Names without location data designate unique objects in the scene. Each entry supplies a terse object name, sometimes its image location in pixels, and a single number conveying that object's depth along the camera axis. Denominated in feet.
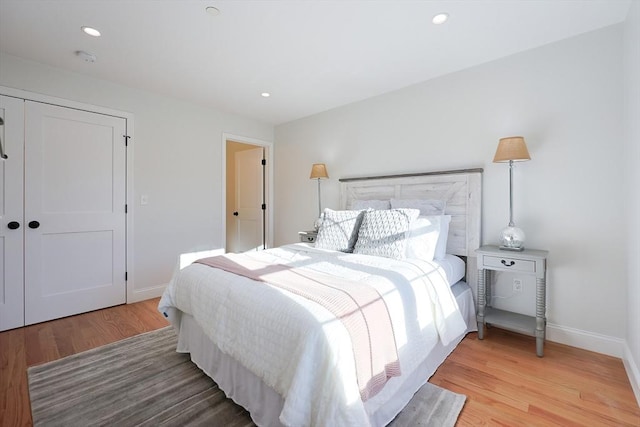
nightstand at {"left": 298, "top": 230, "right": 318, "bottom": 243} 12.23
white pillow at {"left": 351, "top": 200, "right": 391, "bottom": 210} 10.02
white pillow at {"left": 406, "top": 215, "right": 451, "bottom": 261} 7.57
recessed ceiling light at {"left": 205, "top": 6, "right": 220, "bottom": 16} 6.31
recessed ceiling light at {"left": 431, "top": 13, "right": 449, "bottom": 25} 6.50
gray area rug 5.00
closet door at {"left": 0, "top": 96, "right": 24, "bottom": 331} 8.43
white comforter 3.60
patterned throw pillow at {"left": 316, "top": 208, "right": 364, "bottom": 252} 8.67
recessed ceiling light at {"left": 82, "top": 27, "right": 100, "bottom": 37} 7.11
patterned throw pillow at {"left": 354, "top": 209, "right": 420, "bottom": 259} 7.56
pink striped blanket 4.01
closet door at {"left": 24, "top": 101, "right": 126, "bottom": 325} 8.94
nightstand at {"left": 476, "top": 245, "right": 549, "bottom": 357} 6.98
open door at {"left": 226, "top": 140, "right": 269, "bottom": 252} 15.61
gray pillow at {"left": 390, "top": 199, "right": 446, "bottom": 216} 8.88
